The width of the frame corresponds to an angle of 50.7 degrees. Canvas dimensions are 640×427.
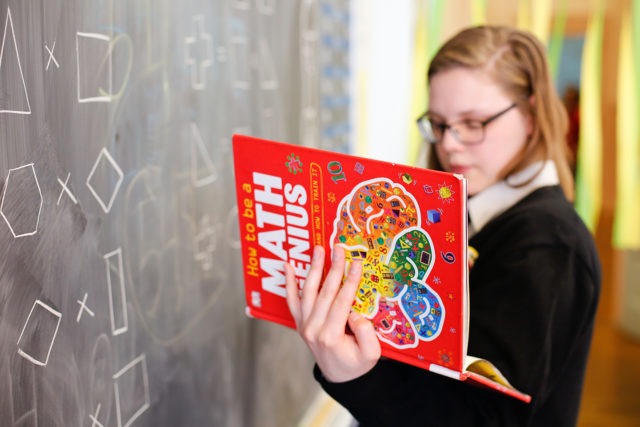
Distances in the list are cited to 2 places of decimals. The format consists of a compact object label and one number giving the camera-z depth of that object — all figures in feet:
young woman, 2.70
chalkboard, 2.39
